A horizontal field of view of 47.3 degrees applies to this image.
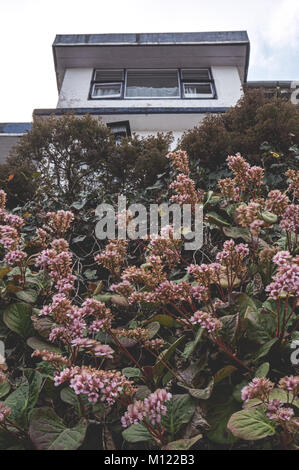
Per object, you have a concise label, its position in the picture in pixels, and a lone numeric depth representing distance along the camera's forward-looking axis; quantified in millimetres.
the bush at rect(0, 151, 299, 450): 1363
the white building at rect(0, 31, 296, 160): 9492
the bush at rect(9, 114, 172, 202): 4000
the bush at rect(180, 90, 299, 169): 3592
